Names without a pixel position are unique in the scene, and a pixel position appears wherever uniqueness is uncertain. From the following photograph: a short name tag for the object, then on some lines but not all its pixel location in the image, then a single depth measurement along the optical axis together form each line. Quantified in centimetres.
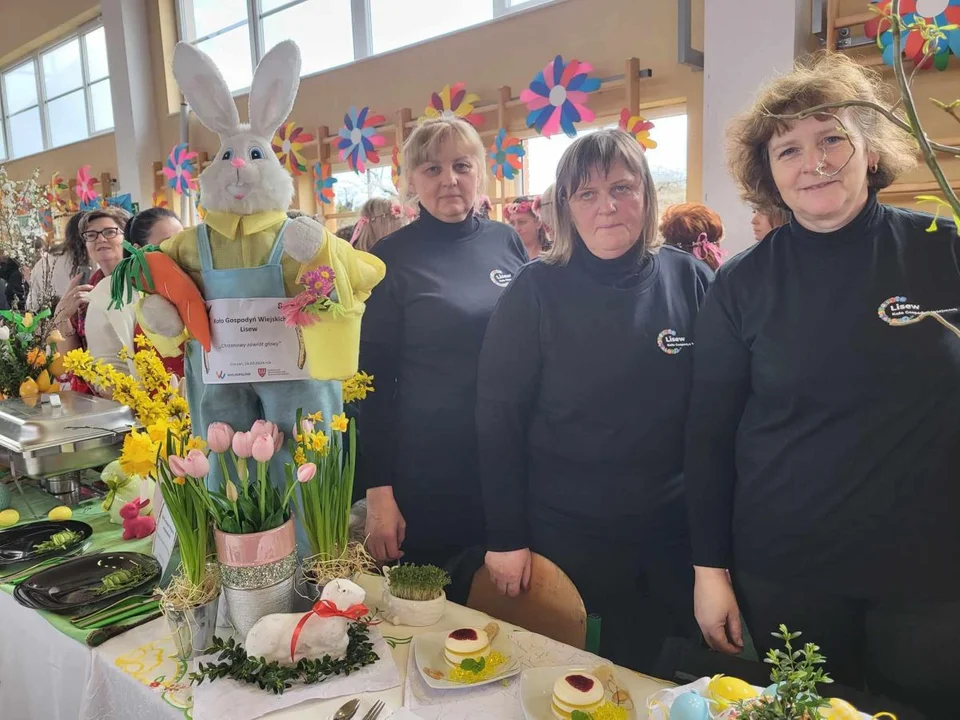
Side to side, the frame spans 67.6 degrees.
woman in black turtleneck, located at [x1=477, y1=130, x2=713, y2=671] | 117
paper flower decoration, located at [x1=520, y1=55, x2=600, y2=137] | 371
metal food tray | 162
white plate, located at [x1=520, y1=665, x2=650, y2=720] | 89
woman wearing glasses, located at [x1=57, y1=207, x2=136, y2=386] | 217
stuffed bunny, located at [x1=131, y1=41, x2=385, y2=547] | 116
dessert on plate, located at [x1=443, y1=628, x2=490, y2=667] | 99
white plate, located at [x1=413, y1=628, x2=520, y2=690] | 96
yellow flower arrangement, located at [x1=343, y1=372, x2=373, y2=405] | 133
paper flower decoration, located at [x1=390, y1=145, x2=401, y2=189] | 460
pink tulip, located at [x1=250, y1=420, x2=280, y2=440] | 104
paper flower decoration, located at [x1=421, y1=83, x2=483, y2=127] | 432
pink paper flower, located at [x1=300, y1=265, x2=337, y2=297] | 113
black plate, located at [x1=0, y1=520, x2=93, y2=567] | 137
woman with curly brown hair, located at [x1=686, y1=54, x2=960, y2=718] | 94
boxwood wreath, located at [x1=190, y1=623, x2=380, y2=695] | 96
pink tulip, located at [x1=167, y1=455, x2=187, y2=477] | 100
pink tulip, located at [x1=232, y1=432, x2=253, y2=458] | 102
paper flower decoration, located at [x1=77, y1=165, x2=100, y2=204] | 684
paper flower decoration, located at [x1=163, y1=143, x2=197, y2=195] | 611
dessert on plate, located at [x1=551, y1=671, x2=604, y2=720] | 87
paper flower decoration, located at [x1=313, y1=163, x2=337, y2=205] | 531
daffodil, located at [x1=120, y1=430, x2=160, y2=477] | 118
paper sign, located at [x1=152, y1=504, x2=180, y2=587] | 119
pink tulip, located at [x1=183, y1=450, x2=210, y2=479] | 100
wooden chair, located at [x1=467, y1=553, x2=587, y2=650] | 117
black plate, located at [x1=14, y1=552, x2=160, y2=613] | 120
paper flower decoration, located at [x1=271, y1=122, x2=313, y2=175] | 542
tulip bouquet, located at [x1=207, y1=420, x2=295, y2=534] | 102
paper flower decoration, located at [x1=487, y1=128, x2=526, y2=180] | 412
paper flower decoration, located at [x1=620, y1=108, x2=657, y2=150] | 338
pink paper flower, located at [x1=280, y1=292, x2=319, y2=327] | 112
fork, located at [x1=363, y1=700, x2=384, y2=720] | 90
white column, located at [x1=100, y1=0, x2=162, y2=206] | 674
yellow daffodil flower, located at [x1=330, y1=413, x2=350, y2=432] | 112
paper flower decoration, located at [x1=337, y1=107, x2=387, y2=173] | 492
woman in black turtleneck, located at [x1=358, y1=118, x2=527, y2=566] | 142
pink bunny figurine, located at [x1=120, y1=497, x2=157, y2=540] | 148
